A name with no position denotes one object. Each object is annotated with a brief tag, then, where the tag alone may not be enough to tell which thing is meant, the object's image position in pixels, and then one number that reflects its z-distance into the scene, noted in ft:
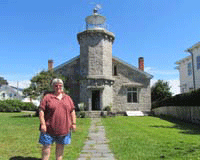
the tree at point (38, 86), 65.00
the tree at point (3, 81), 272.88
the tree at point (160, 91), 109.70
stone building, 71.46
